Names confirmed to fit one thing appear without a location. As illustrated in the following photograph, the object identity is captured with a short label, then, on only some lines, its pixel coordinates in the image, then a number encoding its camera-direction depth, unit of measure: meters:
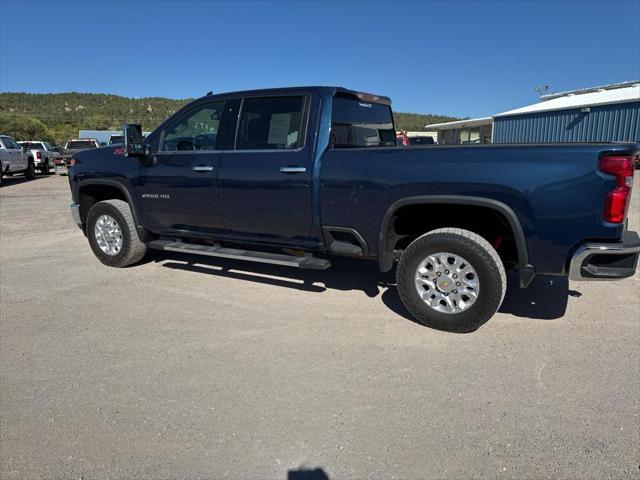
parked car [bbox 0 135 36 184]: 18.57
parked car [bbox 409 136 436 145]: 13.67
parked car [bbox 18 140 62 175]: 22.77
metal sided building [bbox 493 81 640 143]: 27.38
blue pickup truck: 3.61
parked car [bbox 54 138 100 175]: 23.18
